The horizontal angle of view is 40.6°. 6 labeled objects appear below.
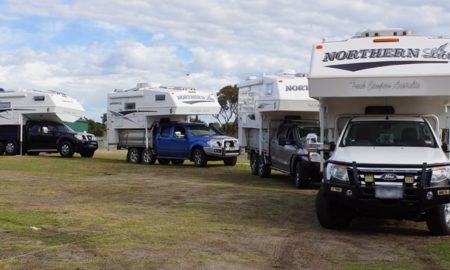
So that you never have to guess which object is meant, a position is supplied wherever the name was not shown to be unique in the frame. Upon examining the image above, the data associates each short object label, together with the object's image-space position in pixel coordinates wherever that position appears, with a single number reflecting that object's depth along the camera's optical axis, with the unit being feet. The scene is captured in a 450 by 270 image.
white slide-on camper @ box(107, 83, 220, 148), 80.53
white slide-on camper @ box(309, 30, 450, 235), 27.71
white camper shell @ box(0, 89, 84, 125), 93.56
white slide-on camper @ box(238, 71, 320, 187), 49.73
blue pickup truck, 73.87
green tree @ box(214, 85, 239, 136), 196.75
